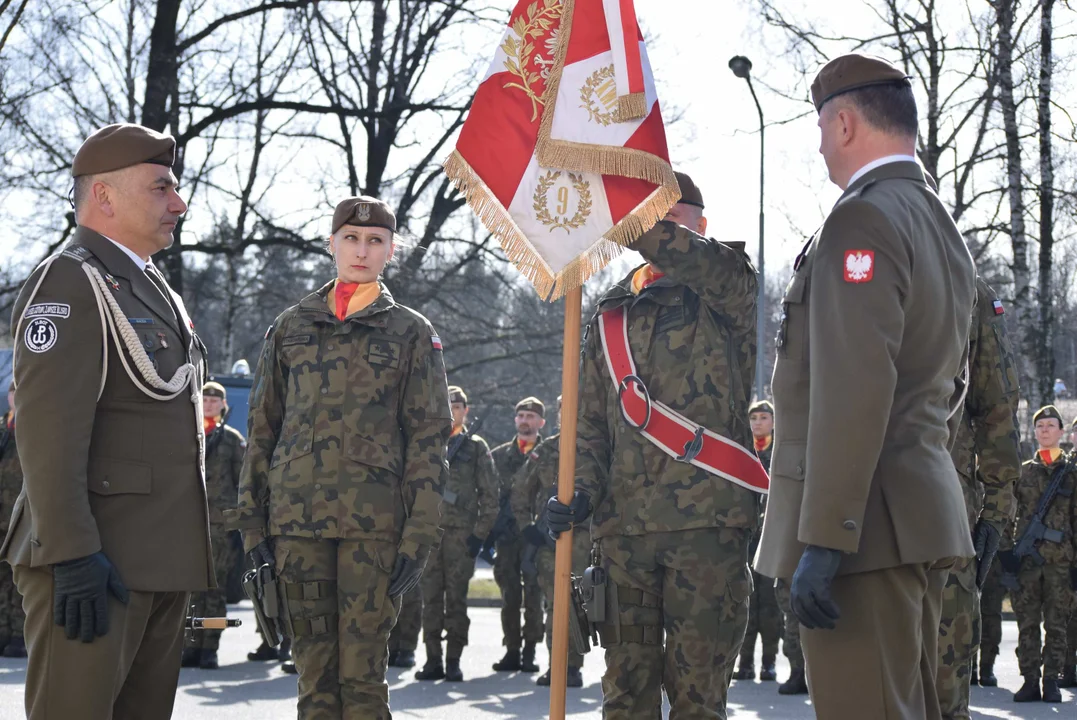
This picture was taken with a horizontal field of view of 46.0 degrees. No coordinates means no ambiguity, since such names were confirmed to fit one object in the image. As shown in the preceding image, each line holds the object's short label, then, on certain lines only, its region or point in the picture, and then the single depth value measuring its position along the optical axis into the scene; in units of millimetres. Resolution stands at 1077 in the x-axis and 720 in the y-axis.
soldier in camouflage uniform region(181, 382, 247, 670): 10805
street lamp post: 19172
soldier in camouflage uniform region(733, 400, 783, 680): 10305
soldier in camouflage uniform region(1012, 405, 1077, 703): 9992
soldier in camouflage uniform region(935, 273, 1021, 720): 5359
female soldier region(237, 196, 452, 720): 4883
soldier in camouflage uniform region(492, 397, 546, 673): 11211
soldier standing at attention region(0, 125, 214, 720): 3658
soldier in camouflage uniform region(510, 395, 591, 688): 11000
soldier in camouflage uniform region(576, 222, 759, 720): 4617
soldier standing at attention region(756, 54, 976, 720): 3303
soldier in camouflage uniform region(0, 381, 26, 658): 11055
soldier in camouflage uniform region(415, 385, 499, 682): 10797
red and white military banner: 4934
